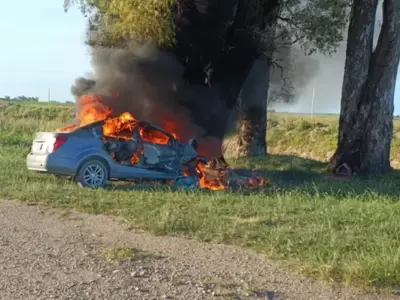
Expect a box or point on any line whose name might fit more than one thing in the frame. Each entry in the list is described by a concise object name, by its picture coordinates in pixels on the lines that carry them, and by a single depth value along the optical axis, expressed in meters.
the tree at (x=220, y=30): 15.46
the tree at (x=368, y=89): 16.23
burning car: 12.16
